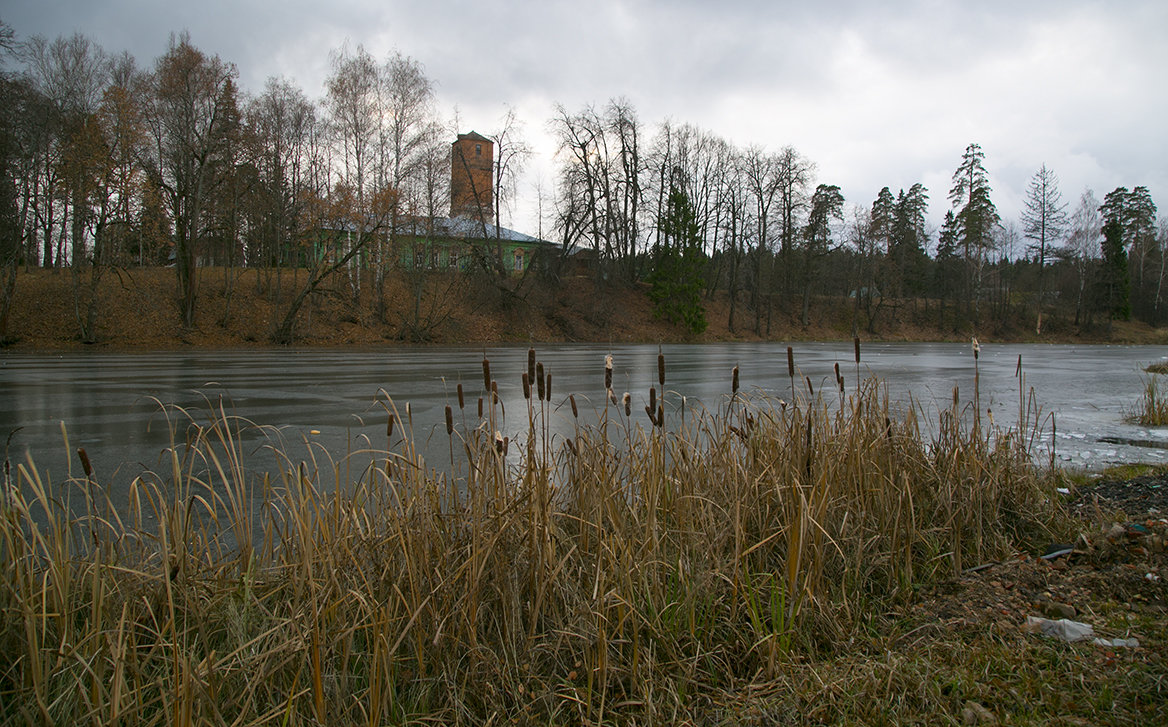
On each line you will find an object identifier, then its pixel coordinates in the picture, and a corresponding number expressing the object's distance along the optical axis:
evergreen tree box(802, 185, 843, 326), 59.69
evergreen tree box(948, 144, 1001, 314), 64.06
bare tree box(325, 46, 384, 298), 34.41
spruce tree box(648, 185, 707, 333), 49.59
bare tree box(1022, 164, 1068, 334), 67.06
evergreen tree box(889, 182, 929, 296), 68.91
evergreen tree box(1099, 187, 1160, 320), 66.80
